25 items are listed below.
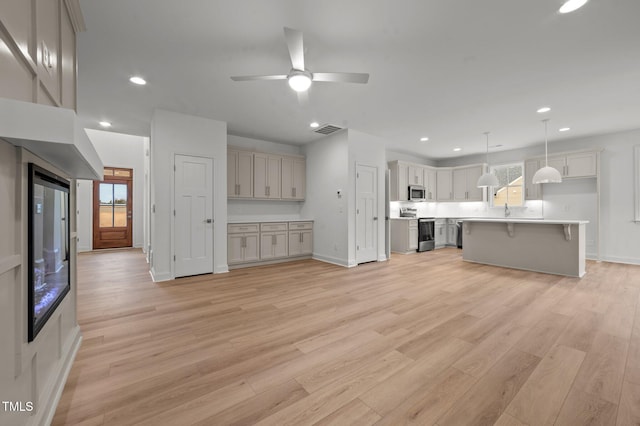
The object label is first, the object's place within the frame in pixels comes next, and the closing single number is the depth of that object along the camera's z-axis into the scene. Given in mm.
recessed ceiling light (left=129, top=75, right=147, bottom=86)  3143
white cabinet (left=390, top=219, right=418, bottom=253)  6738
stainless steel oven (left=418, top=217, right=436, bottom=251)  6980
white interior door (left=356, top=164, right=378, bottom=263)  5344
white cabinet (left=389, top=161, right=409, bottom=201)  6973
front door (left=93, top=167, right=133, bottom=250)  7349
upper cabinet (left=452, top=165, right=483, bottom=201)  7363
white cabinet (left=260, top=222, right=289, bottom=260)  5344
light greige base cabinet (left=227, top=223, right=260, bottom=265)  4925
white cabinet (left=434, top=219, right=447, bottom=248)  7650
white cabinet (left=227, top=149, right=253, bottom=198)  5160
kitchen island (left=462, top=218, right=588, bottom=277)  4285
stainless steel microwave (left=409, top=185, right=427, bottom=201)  7176
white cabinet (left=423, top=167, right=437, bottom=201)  7711
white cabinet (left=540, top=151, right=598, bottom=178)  5516
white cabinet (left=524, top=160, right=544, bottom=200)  6275
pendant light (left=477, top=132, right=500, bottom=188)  5617
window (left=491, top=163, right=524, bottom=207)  6879
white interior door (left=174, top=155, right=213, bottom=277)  4238
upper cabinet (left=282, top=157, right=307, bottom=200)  5938
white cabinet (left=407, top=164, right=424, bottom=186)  7246
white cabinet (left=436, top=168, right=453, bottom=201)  7914
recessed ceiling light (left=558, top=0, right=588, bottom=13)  1981
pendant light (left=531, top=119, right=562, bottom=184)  4805
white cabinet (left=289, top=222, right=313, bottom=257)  5750
